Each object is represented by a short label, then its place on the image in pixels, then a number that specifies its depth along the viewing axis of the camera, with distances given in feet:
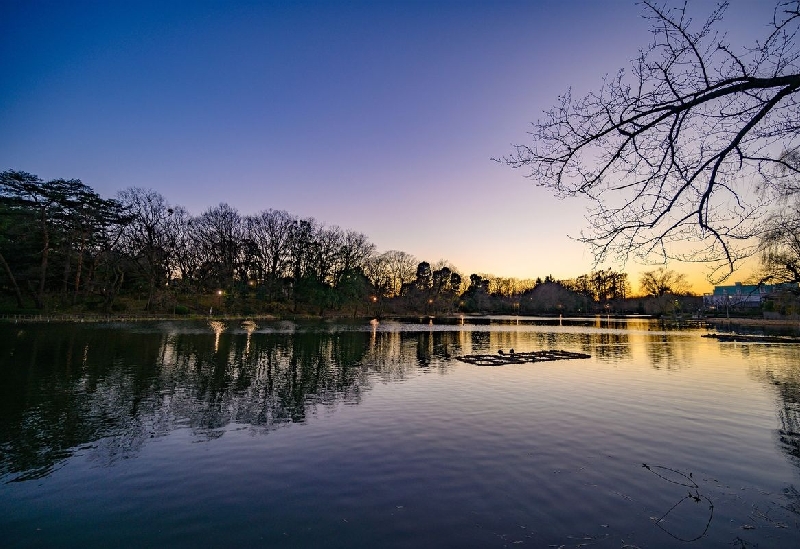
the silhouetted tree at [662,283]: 377.71
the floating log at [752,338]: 138.28
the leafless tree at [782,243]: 16.05
